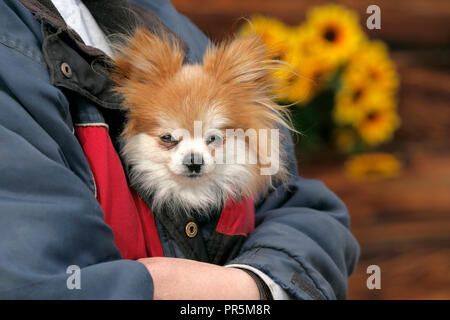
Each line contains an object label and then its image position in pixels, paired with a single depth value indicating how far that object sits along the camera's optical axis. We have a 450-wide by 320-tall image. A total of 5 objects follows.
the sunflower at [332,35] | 2.43
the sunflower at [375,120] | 2.52
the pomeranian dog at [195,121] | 1.25
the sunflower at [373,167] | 2.70
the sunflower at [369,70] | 2.47
